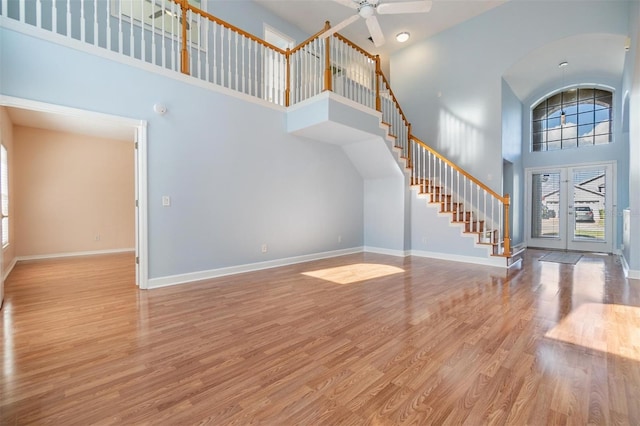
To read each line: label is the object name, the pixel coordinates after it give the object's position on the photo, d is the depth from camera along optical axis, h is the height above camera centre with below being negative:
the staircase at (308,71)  4.07 +2.44
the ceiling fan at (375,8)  3.50 +2.56
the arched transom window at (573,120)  6.85 +2.30
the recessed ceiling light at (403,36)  6.99 +4.33
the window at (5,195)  4.43 +0.26
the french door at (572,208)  6.66 +0.05
